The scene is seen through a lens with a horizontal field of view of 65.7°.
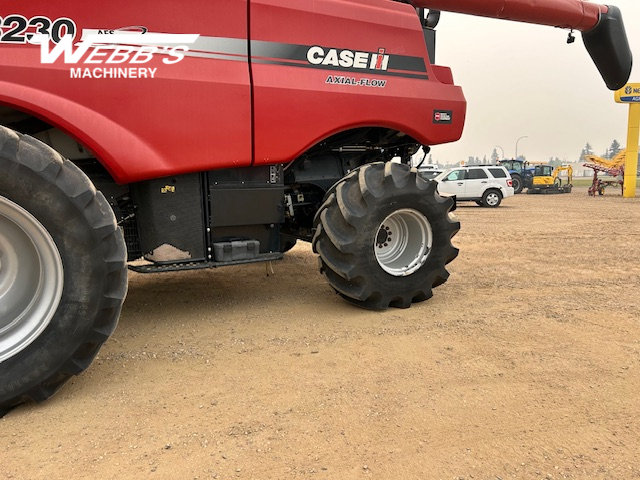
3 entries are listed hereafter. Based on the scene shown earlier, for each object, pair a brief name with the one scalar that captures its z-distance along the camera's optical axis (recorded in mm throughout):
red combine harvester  2652
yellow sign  24578
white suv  19953
